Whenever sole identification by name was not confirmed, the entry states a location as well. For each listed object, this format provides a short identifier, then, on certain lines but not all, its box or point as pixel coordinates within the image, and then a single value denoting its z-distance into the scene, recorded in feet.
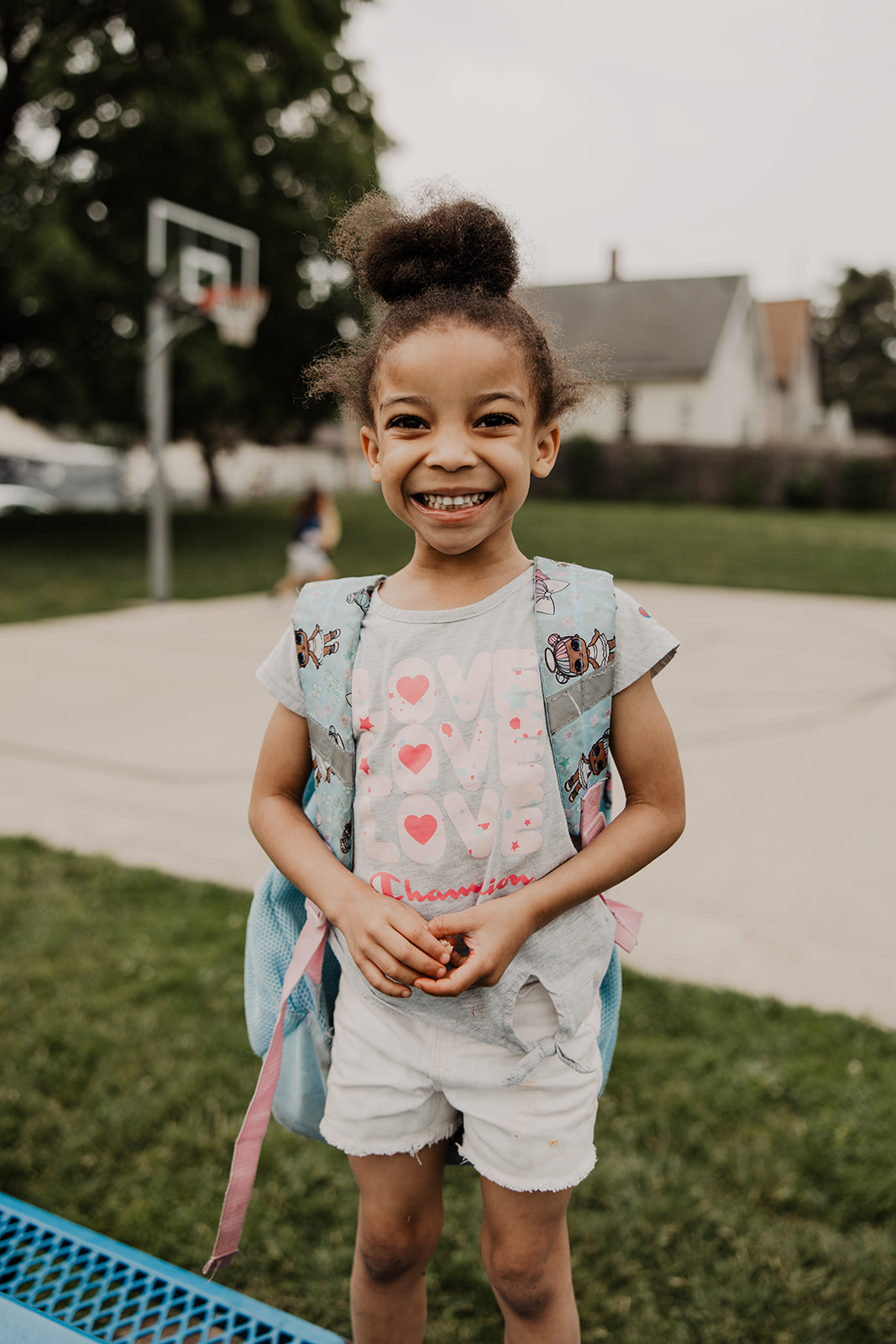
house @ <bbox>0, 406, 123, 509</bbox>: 87.15
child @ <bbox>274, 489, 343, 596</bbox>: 34.17
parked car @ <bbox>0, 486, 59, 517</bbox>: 74.08
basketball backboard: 39.19
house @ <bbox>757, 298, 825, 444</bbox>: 141.18
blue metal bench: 4.81
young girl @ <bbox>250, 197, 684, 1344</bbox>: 4.25
